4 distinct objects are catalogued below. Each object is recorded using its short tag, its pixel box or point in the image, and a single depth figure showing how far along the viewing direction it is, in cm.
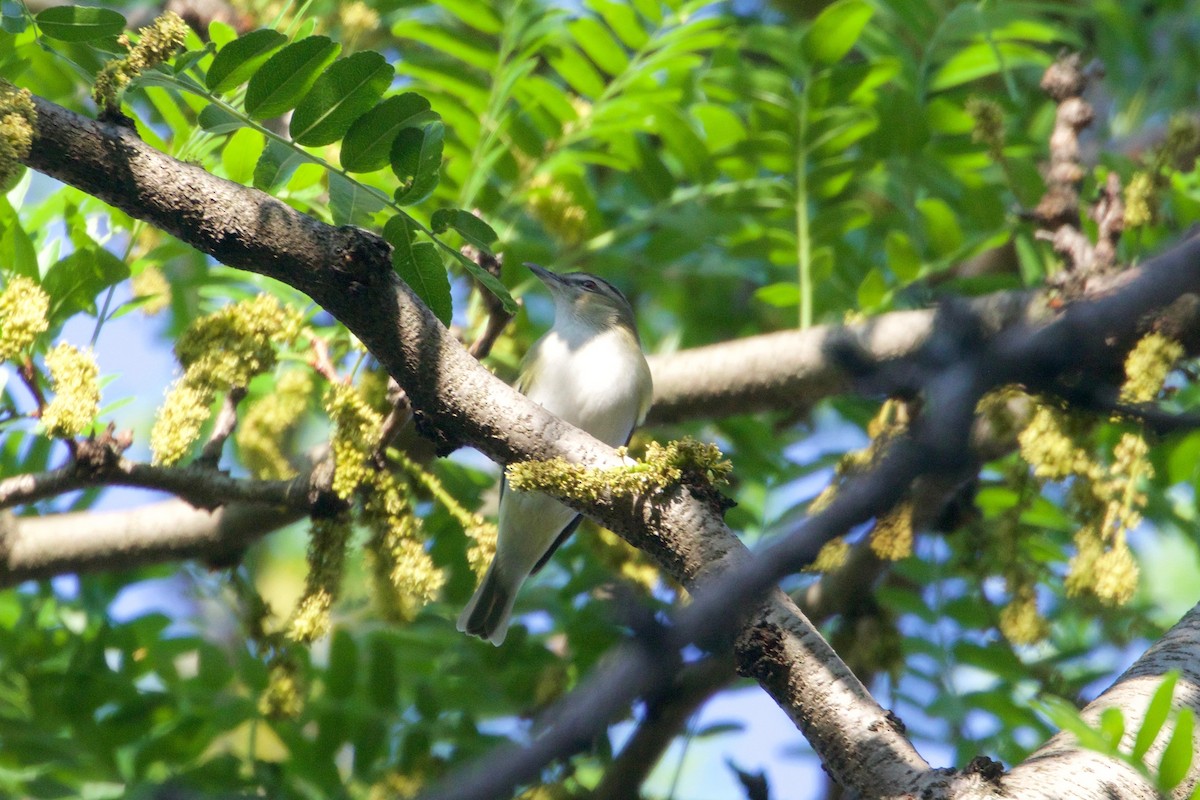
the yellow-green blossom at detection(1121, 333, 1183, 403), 641
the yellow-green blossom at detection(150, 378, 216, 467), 561
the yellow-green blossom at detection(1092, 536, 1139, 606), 607
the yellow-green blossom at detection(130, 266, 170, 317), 738
